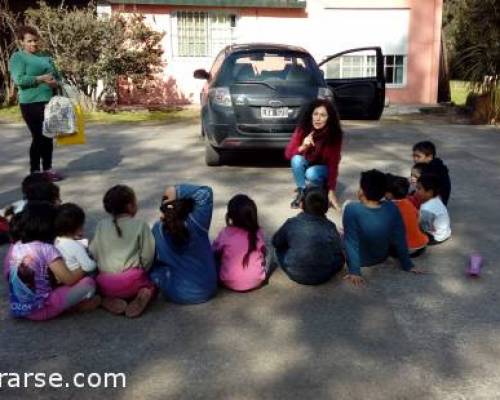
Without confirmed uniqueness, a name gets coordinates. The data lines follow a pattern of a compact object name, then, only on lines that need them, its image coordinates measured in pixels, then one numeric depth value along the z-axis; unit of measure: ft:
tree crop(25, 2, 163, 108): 47.01
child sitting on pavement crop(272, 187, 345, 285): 15.24
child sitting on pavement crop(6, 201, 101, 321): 13.10
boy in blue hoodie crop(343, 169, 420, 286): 15.72
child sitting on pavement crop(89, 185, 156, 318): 13.85
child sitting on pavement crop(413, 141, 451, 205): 19.76
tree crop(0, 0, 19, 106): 51.88
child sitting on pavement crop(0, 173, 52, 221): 16.21
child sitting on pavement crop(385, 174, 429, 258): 17.20
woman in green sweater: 24.84
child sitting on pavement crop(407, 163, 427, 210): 19.11
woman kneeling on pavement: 21.47
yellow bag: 25.81
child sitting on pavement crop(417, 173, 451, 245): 18.52
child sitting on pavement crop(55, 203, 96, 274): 13.65
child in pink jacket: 14.85
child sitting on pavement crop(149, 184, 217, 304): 14.08
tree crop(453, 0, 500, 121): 46.73
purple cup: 16.24
